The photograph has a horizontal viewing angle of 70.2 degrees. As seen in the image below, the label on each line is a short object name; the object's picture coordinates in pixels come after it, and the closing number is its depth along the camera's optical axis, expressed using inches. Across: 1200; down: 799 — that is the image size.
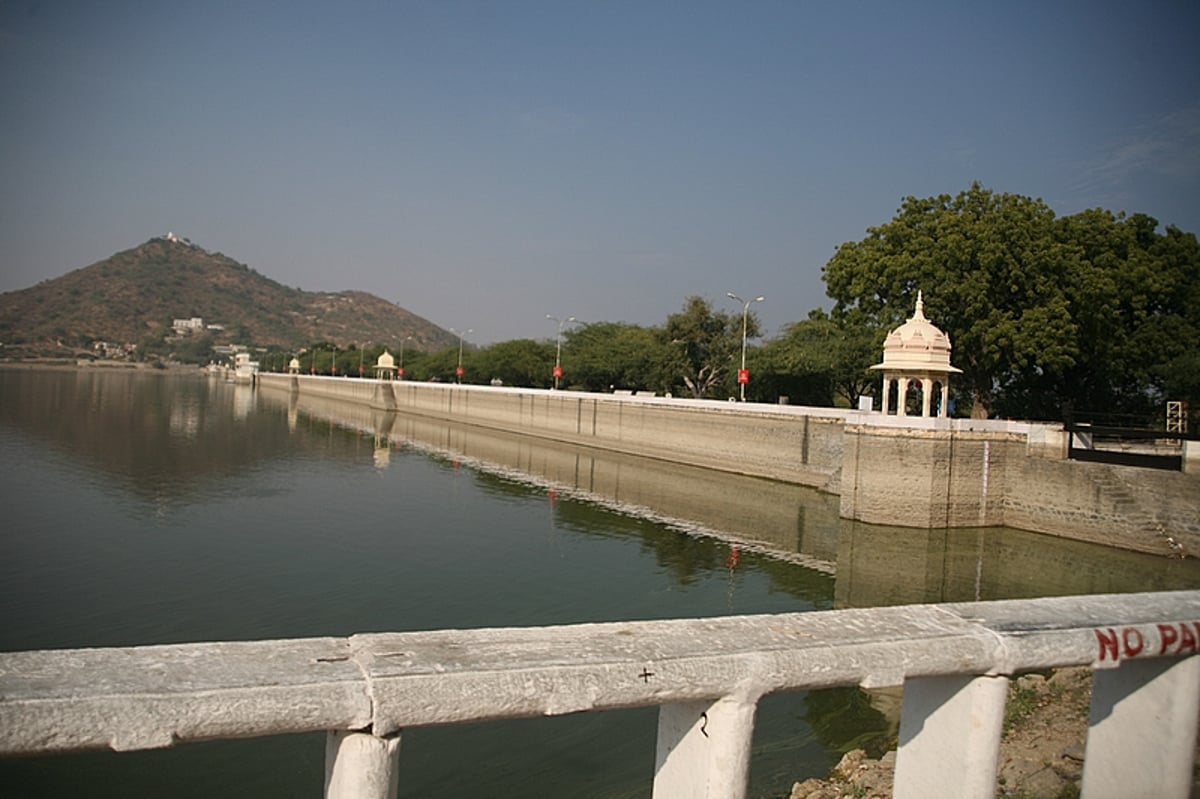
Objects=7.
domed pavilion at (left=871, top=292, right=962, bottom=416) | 979.9
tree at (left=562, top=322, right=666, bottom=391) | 2480.3
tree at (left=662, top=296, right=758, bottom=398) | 2156.7
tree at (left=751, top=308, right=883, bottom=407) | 1800.0
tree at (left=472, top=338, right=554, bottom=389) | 3203.7
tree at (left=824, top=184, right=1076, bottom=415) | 1165.7
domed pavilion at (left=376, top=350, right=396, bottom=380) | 3690.9
